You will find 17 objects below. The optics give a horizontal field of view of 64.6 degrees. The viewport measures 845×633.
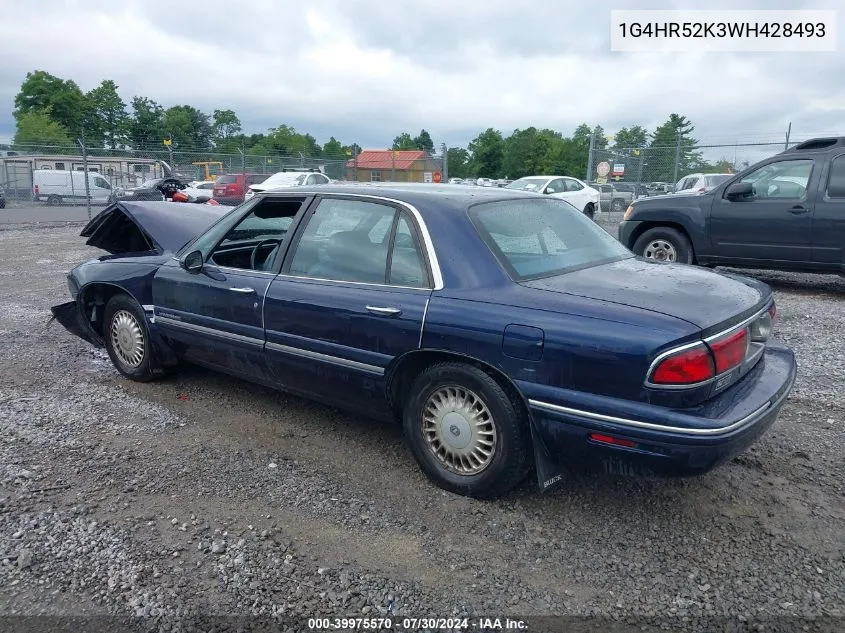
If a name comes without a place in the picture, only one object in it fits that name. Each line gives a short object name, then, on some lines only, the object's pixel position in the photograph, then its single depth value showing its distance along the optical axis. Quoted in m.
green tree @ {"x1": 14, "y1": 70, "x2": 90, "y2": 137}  70.75
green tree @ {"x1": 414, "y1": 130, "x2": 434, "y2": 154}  115.62
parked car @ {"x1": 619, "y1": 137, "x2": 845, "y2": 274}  7.50
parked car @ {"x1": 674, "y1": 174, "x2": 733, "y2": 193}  17.89
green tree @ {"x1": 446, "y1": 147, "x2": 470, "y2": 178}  89.29
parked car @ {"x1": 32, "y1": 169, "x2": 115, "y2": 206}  28.14
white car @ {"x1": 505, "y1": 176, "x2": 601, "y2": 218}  18.97
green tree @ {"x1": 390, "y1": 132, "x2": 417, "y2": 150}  109.97
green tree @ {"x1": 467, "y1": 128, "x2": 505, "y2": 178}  88.38
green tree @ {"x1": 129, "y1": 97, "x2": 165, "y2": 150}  72.81
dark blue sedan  2.70
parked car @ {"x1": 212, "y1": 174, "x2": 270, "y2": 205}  22.97
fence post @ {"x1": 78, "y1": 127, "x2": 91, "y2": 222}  18.16
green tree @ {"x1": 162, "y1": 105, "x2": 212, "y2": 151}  73.50
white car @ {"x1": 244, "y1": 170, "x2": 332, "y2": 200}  21.16
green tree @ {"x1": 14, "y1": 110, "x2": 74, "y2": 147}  55.72
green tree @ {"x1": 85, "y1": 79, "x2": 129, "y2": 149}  72.62
